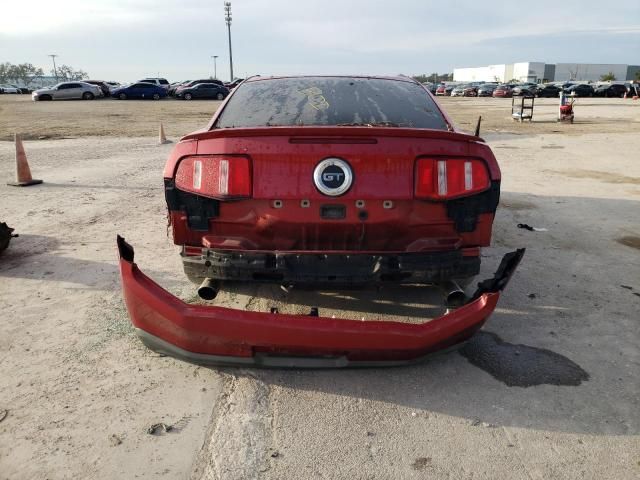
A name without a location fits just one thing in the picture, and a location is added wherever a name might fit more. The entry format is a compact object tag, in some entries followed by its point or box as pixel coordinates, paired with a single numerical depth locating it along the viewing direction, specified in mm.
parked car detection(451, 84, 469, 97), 59094
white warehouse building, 120438
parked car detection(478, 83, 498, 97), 55938
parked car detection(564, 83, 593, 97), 50344
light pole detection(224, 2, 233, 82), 74444
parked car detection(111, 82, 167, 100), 39625
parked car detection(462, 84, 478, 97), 57281
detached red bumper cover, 2512
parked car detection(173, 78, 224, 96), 39622
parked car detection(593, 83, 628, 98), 49781
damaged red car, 2615
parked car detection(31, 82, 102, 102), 36281
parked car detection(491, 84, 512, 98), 51719
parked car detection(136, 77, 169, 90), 41494
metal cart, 20391
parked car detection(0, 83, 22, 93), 56375
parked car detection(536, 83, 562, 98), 51125
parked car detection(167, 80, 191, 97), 42072
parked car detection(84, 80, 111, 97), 41453
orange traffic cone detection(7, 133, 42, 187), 7902
